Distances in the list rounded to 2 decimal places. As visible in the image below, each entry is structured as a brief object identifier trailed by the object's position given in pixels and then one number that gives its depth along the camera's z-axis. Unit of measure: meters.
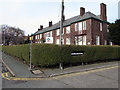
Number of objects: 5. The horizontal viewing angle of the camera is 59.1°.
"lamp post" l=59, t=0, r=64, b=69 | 9.57
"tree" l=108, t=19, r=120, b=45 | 20.99
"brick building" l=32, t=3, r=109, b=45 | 21.45
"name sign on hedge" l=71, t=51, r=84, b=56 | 9.71
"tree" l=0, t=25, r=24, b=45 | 39.76
